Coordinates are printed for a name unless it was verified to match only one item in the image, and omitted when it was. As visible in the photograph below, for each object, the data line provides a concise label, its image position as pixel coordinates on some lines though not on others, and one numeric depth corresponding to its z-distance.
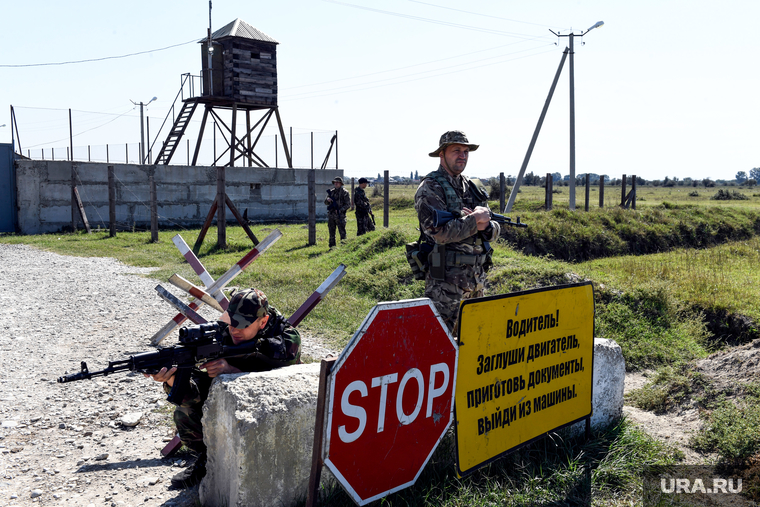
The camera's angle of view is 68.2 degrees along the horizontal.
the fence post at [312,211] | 13.42
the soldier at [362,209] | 12.92
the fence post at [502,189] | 18.52
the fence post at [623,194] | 21.30
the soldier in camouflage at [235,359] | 3.12
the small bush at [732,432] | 3.55
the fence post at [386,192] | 14.13
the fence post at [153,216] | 14.44
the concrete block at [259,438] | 2.74
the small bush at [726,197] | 36.06
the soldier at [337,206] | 12.89
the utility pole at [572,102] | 18.45
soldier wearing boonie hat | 4.07
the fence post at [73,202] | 16.94
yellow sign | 3.07
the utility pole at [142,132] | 21.12
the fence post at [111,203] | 15.82
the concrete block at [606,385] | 3.96
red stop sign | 2.54
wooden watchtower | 21.27
